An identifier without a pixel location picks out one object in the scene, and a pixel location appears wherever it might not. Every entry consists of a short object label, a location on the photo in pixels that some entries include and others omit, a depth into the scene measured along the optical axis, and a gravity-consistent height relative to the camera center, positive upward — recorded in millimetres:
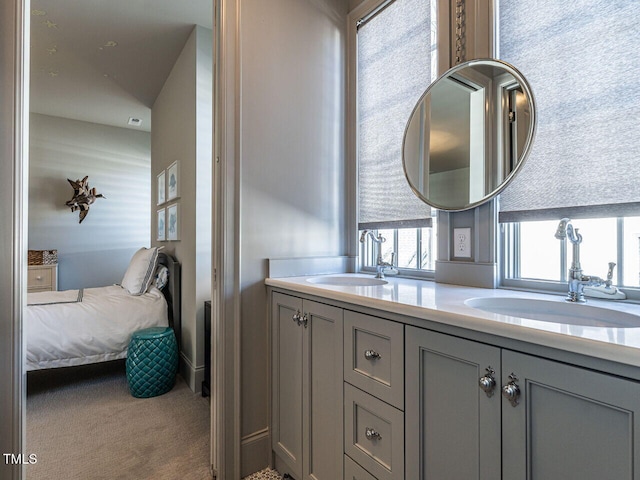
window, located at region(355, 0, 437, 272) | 1740 +712
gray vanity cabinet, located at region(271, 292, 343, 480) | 1282 -604
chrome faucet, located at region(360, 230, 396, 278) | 1797 -63
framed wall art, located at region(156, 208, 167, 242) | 3470 +175
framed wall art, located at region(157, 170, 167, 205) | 3496 +561
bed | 2422 -592
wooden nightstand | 4090 -430
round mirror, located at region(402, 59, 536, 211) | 1312 +461
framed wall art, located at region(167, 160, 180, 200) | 2992 +556
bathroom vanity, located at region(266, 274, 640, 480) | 645 -363
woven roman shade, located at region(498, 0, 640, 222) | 1050 +450
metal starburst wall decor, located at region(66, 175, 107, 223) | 4613 +620
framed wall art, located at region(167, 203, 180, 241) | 3008 +184
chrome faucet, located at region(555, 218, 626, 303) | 1039 -117
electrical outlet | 1462 -1
